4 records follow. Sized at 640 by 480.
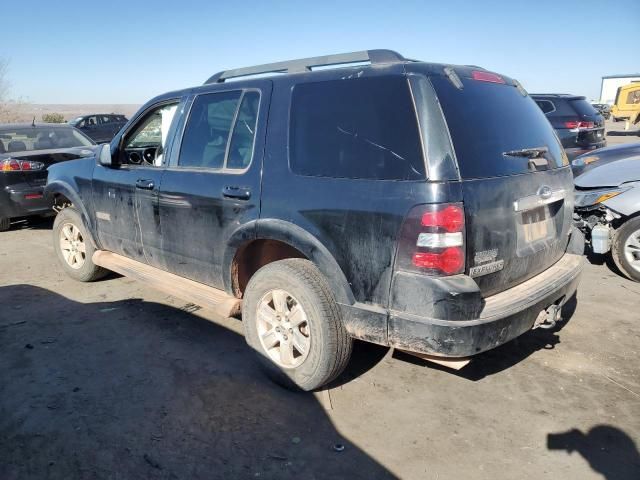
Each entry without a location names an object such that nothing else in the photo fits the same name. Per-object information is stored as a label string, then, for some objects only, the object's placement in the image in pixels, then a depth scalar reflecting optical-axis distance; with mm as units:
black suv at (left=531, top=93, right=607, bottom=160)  9598
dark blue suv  2486
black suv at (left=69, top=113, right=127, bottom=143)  21630
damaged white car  5082
